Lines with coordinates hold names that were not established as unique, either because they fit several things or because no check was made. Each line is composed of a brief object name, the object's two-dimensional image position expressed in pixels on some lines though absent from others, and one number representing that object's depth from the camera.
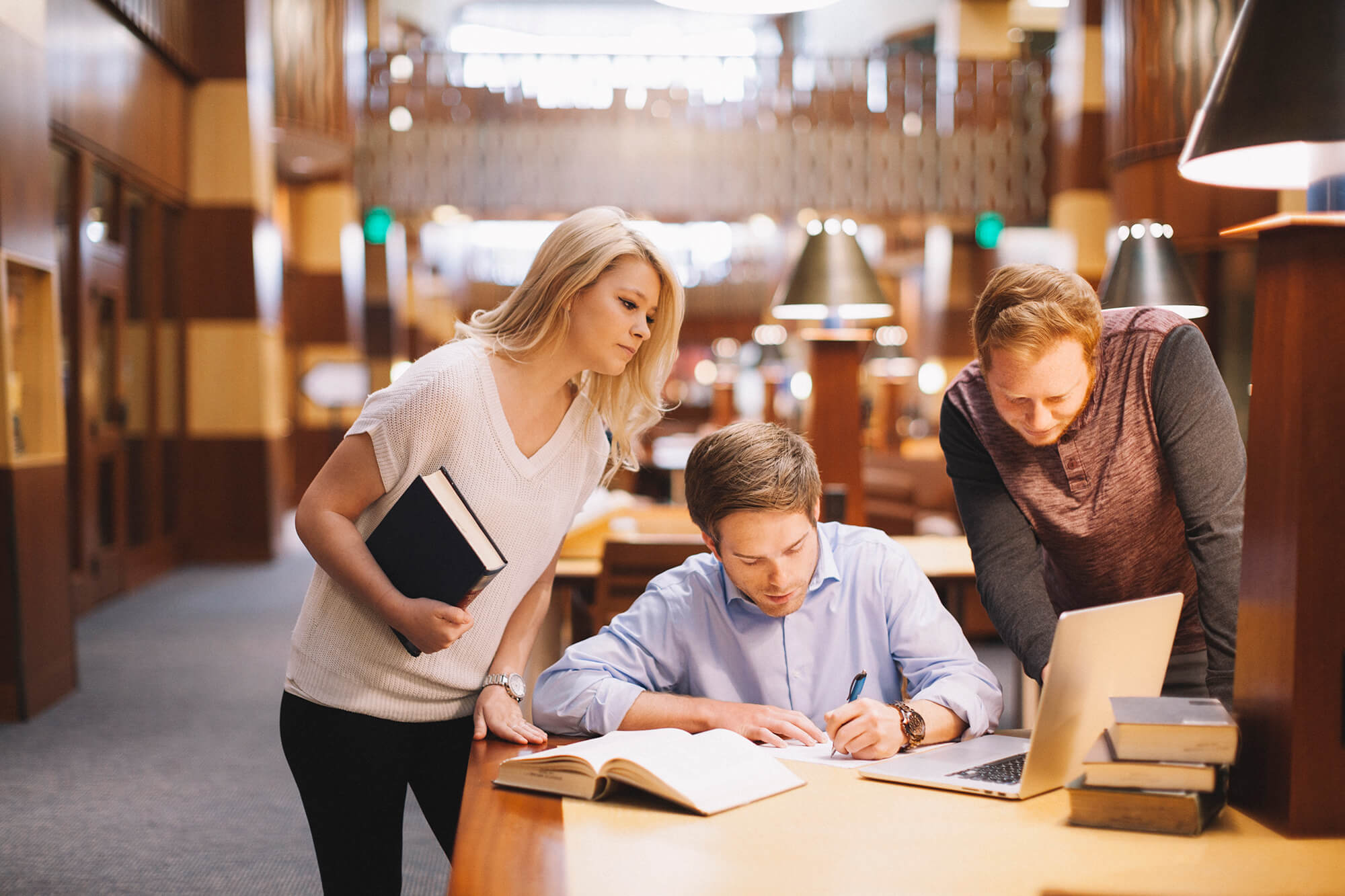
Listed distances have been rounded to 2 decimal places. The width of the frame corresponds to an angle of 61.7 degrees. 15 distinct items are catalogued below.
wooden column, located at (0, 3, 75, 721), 4.51
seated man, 1.75
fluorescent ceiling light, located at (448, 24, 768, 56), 22.61
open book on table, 1.43
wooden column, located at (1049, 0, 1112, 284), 9.77
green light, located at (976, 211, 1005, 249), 10.80
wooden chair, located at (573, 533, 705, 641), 3.34
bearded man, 1.73
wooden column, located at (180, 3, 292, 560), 9.02
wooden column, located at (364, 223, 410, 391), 13.25
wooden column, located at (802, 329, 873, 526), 4.60
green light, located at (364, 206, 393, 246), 10.54
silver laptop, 1.36
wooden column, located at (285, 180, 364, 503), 11.82
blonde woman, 1.66
